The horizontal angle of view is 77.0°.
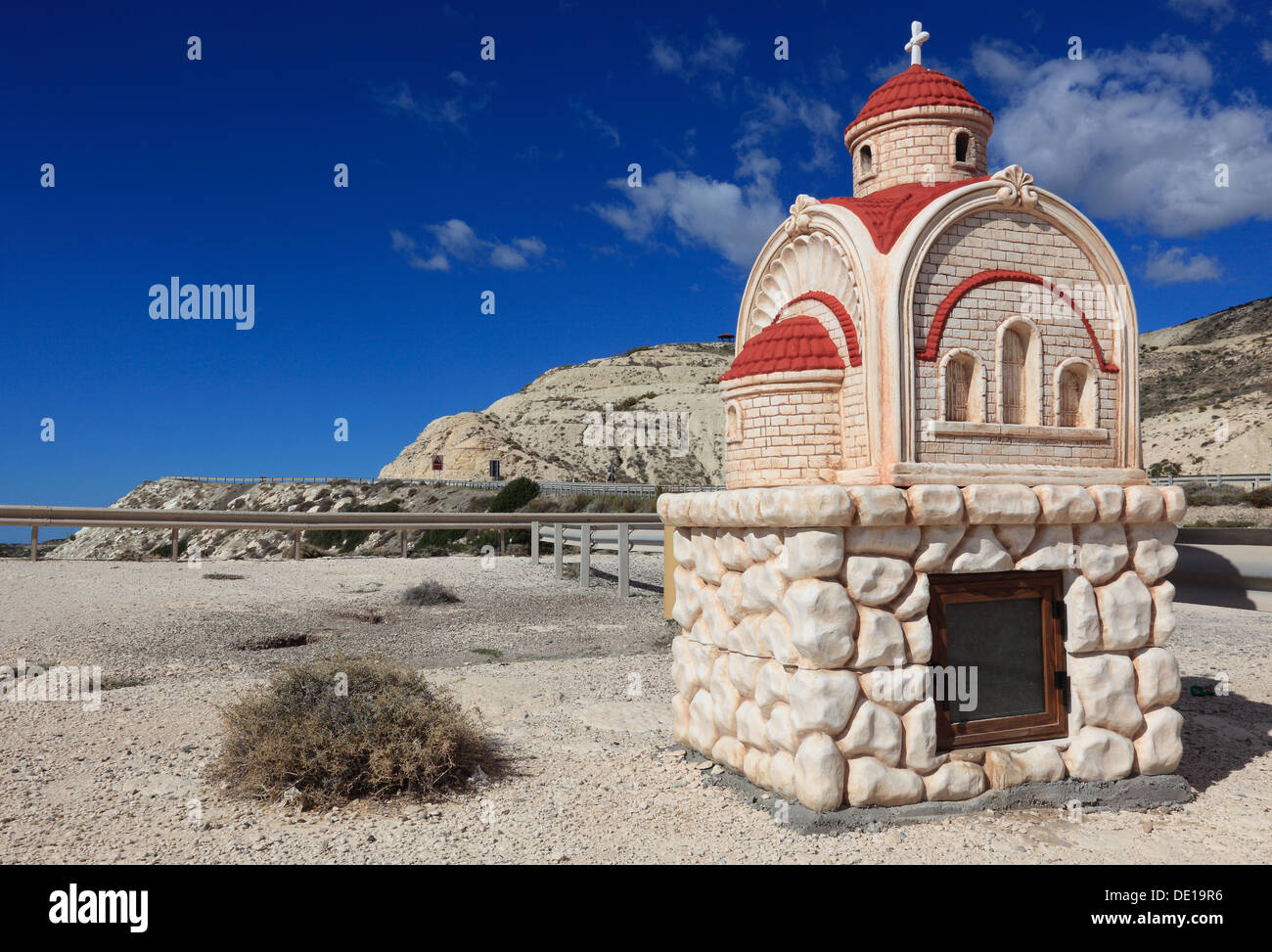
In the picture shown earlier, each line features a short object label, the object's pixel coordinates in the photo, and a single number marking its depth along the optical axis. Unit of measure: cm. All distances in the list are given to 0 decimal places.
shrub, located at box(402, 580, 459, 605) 1268
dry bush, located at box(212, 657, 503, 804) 489
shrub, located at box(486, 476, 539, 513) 3447
